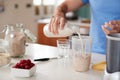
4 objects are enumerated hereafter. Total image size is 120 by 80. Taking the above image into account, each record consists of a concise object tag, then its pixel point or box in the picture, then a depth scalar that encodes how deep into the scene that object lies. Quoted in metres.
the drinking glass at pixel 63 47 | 1.47
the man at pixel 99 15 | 1.67
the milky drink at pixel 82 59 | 1.23
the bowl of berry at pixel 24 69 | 1.14
